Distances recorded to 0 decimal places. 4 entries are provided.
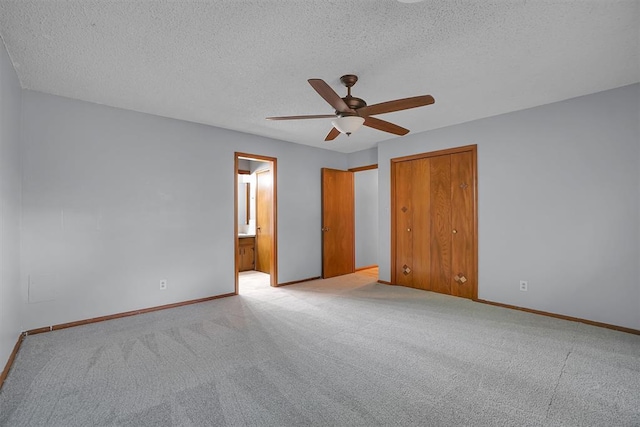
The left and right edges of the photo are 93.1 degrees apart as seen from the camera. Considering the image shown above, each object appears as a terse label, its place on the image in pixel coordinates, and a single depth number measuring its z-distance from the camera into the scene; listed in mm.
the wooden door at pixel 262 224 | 5996
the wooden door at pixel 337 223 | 5664
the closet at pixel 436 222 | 4191
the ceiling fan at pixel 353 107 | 2289
